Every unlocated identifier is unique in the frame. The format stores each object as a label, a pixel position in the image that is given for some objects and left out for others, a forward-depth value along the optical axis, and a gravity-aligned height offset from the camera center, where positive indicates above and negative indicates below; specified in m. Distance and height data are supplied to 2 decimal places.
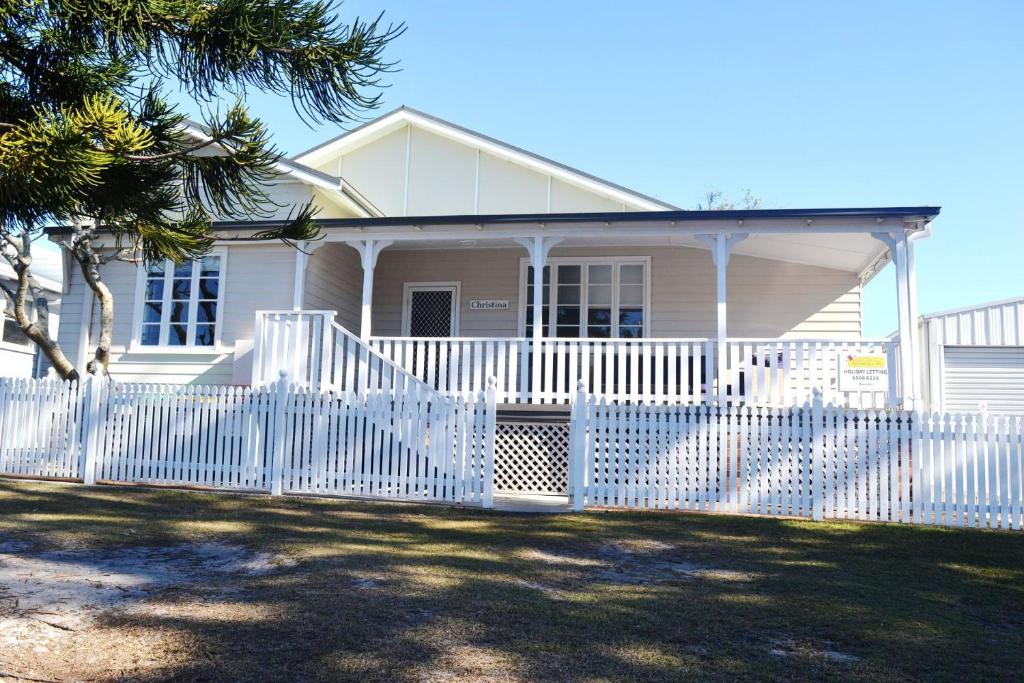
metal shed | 16.77 +1.75
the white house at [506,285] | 13.04 +2.84
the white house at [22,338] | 21.50 +2.06
